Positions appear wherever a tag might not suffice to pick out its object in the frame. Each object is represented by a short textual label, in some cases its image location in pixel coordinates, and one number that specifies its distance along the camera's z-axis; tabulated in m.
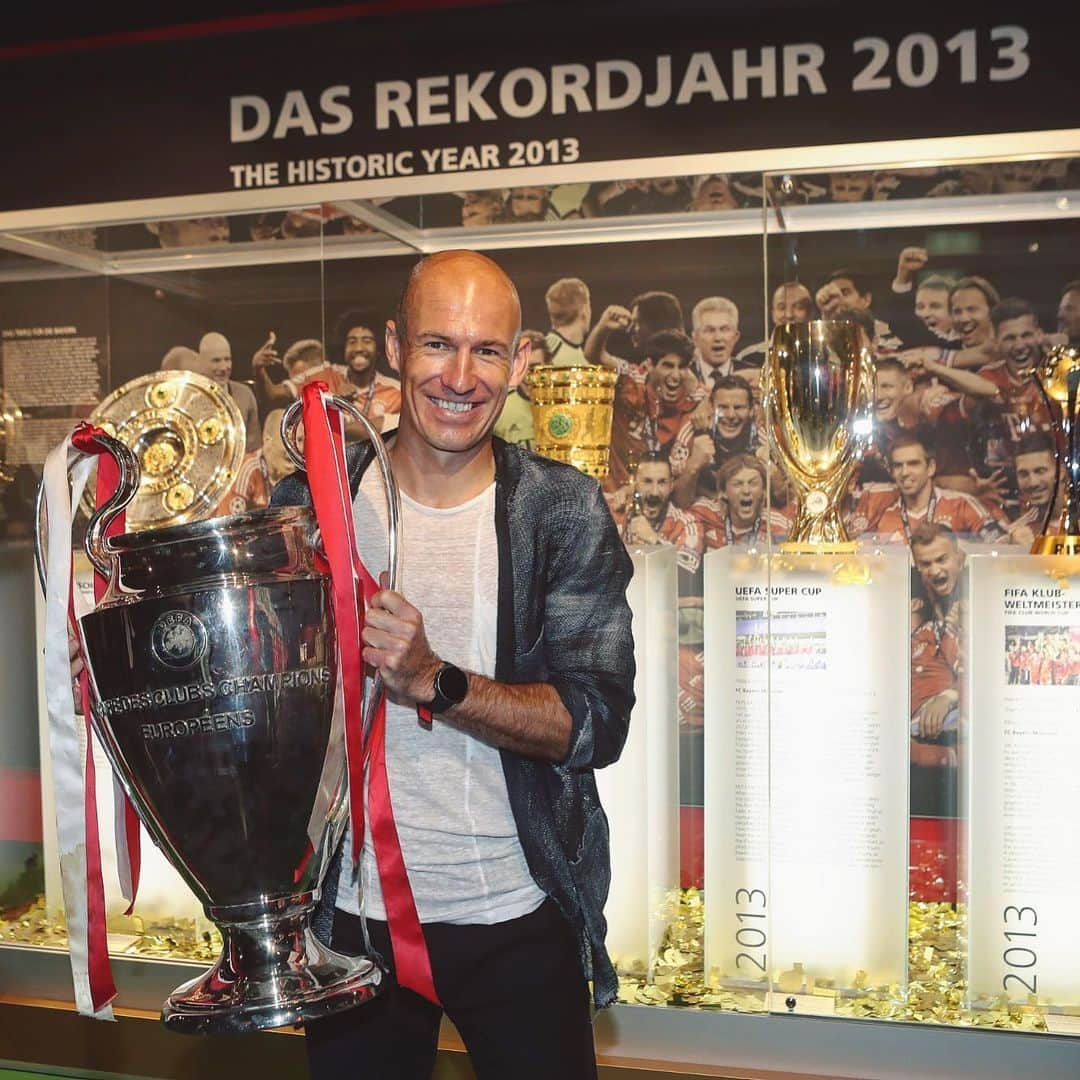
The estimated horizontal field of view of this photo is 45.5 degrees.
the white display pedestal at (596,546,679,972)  2.33
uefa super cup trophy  2.24
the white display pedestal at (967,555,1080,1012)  2.17
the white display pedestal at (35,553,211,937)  2.58
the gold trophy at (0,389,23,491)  2.70
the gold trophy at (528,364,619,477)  2.30
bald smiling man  1.44
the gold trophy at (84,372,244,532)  2.52
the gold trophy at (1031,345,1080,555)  2.16
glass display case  2.21
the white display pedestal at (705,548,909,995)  2.25
